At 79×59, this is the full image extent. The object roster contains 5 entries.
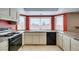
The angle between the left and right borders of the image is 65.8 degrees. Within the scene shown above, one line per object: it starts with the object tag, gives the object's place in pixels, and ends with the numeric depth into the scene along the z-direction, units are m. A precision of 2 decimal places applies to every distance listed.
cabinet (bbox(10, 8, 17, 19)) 2.09
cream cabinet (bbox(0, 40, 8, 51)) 1.08
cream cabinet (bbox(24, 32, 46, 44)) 3.06
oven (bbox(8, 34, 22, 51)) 1.27
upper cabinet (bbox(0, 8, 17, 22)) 1.60
